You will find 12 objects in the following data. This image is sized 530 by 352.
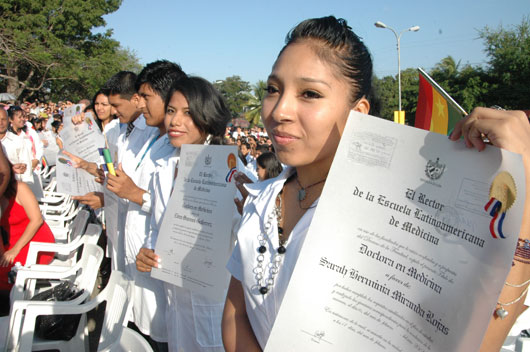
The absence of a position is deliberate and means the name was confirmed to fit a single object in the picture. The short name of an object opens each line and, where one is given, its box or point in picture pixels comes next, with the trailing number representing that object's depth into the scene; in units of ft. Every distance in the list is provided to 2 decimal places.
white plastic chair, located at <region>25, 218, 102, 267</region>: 11.02
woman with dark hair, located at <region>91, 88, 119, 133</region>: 15.70
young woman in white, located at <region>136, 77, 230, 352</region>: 6.63
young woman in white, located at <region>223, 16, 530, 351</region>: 3.30
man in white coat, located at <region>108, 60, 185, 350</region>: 7.77
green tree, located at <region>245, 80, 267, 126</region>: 167.36
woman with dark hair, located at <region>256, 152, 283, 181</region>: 14.51
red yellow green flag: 4.32
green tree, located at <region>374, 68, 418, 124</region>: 105.03
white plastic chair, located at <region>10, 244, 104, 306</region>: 9.46
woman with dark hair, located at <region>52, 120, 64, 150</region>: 32.45
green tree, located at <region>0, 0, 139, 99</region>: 78.48
